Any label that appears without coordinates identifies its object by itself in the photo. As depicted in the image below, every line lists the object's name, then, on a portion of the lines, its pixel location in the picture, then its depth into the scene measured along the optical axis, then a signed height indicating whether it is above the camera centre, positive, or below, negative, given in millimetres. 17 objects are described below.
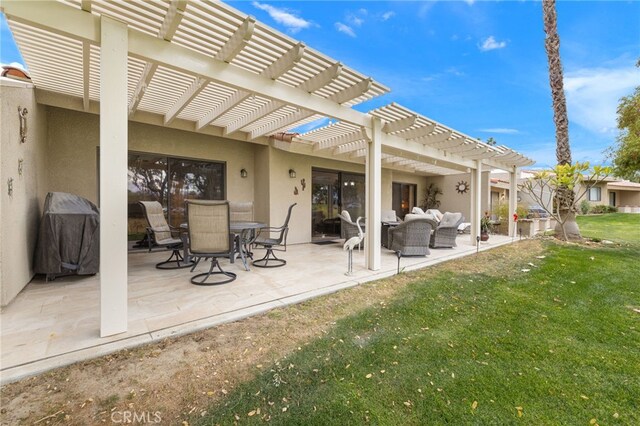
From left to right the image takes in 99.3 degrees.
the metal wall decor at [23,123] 3496 +1106
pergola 2408 +1740
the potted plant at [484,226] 8712 -630
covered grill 3912 -453
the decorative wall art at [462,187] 12143 +984
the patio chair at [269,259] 5152 -1028
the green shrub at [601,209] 22266 -25
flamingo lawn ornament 4641 -628
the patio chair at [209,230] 3793 -312
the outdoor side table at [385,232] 7426 -667
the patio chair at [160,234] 4667 -455
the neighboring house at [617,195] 23678 +1250
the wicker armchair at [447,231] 7320 -619
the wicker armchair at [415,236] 6176 -636
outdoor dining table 4516 -482
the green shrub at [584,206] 20948 +169
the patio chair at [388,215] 9342 -234
